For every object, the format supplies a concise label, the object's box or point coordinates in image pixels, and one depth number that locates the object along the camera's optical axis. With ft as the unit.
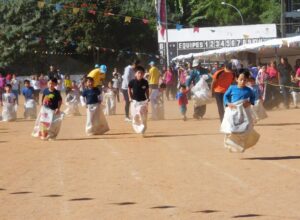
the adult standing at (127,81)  81.76
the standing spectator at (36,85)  141.63
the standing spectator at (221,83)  64.39
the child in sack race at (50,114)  63.67
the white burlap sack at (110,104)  100.07
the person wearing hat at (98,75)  80.69
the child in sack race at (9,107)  96.73
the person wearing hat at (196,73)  90.43
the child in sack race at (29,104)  100.73
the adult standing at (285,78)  98.12
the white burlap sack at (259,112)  75.64
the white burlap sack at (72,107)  103.44
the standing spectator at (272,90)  97.50
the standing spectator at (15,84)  140.48
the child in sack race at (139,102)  64.13
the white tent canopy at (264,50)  97.04
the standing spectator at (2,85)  135.03
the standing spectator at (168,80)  141.50
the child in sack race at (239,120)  47.01
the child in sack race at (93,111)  67.05
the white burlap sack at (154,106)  86.58
